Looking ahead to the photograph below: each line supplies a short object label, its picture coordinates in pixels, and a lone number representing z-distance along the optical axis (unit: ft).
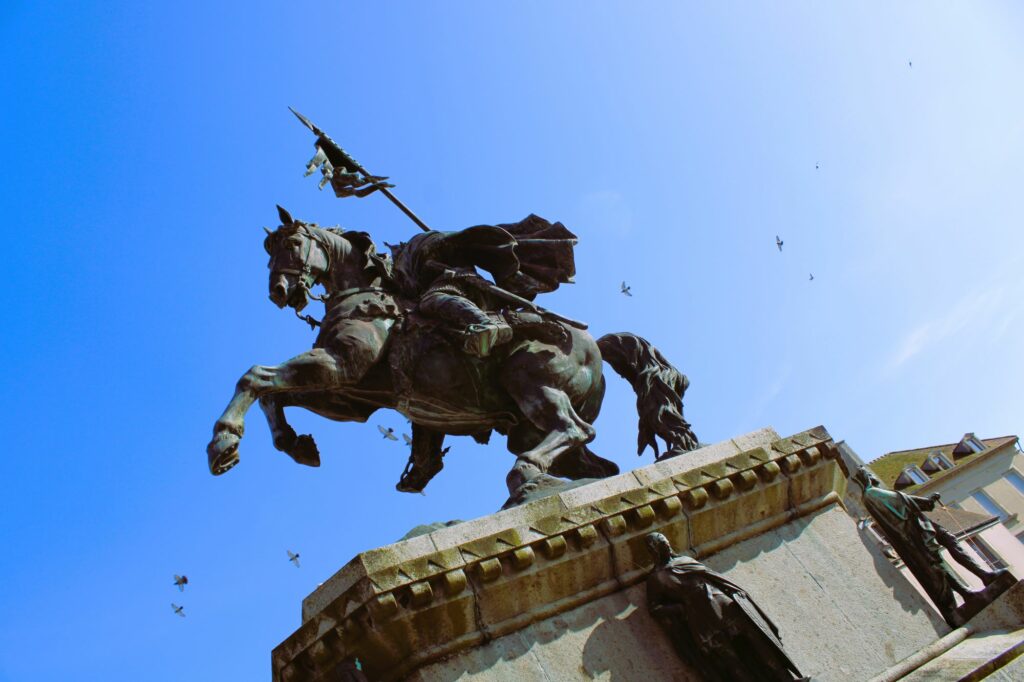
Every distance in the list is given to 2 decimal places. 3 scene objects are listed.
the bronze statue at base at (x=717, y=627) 14.01
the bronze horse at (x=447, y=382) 21.27
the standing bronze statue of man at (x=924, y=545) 16.34
